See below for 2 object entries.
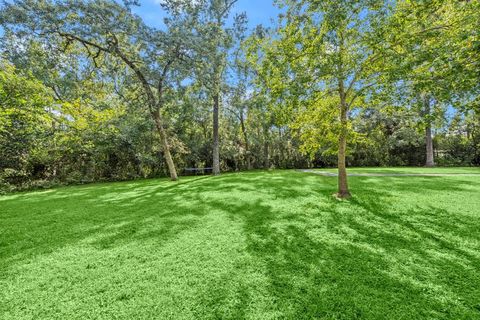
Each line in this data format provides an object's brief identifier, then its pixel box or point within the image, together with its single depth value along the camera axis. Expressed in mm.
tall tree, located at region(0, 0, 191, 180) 7988
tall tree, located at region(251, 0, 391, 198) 4367
